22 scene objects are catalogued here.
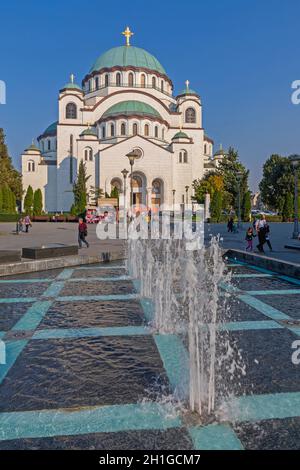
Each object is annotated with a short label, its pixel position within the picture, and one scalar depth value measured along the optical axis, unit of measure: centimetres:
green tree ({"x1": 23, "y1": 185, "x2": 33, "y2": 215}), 4766
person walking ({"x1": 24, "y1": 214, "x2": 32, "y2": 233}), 2265
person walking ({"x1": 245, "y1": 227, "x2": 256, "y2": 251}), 1248
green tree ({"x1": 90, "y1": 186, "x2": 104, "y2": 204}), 4850
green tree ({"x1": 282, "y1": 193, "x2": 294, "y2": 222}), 3620
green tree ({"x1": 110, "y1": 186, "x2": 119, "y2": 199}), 4579
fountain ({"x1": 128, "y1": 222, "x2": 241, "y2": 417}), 266
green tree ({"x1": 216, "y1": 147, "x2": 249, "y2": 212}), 3938
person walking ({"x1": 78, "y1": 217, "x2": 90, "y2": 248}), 1290
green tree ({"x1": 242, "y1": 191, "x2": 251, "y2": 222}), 3728
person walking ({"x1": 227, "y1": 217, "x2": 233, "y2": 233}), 2235
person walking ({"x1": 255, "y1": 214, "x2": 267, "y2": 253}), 1228
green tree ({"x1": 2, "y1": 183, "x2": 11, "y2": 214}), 3923
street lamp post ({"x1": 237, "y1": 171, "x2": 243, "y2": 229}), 2706
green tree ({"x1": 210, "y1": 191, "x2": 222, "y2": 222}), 3694
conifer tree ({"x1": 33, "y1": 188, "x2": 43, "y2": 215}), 4734
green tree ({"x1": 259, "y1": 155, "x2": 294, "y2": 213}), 4654
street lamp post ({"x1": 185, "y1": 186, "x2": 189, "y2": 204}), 5321
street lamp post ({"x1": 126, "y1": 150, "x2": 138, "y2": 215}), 1762
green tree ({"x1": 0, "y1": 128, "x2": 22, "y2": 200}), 4061
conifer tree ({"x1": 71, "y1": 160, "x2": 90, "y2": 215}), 4544
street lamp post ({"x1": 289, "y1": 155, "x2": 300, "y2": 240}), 1574
